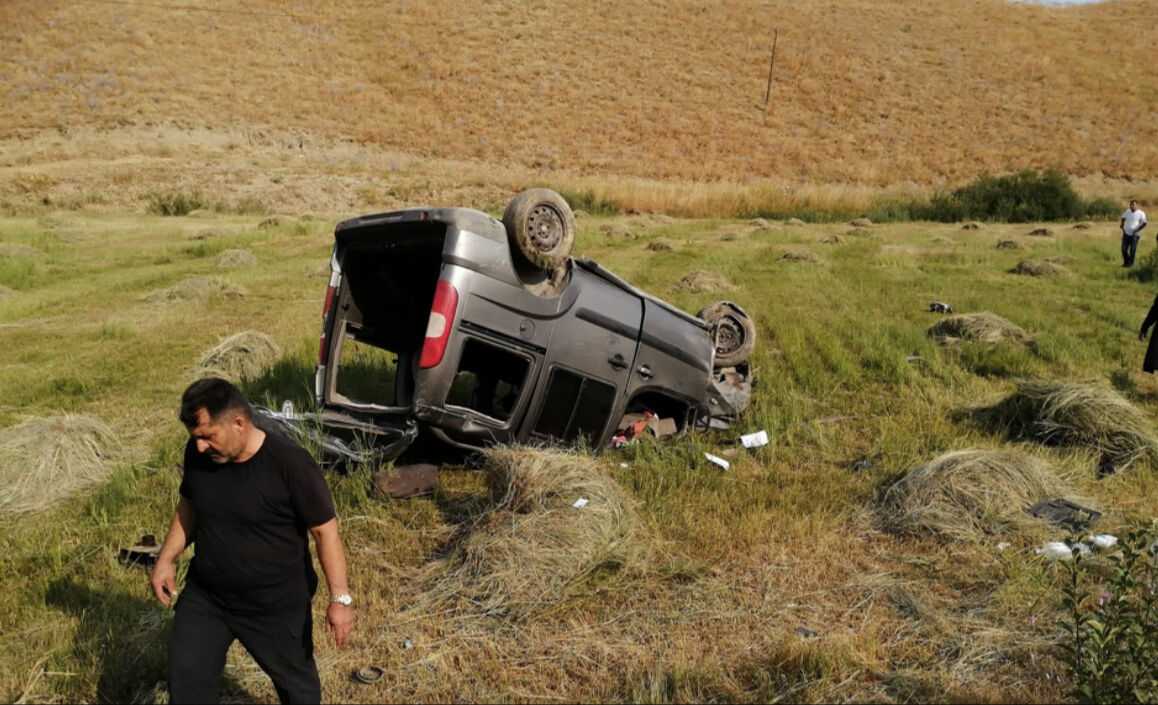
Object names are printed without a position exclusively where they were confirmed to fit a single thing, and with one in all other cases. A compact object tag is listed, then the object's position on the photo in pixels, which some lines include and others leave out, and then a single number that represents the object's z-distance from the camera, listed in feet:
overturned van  18.30
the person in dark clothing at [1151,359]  28.37
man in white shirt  56.95
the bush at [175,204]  95.45
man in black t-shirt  10.31
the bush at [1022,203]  93.76
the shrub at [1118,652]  10.68
